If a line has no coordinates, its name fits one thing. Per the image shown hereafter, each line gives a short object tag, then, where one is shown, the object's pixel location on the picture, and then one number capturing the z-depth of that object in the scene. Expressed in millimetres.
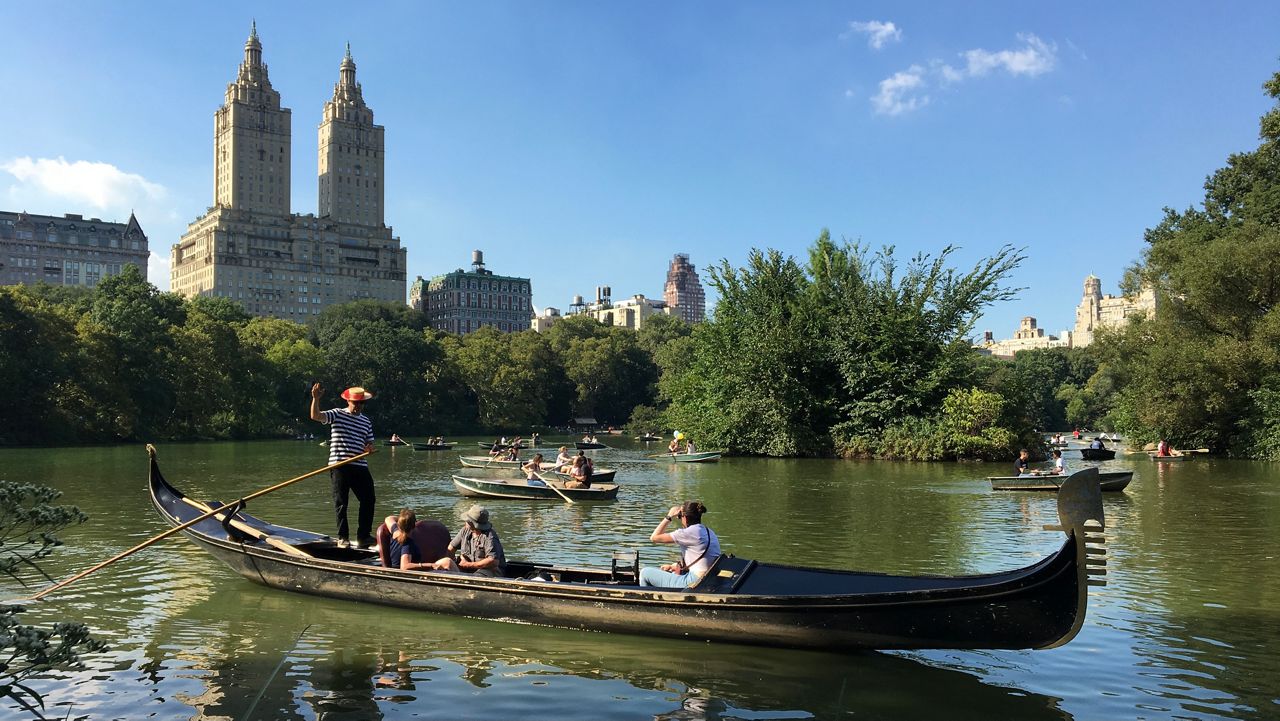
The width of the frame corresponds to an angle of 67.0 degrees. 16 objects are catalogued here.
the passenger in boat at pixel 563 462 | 26297
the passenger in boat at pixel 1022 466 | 25591
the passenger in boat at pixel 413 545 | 9711
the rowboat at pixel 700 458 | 36969
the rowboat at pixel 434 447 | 45612
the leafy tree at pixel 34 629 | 4070
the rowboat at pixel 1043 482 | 22234
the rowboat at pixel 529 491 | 21234
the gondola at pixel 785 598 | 7293
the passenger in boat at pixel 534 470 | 21797
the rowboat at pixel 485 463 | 26703
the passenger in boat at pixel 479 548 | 9664
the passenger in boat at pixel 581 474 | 21641
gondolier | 10781
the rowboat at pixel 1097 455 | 36625
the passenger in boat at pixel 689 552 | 8820
